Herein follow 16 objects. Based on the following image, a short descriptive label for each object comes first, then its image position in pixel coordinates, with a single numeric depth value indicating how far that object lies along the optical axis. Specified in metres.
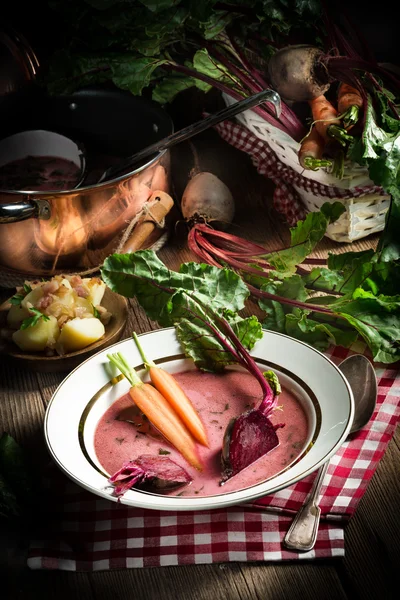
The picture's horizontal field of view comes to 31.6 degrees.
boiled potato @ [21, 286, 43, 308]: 1.49
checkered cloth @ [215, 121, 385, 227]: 1.82
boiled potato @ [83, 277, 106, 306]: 1.53
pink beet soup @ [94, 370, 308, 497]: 1.10
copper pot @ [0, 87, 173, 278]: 1.60
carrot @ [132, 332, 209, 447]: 1.19
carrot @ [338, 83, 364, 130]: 1.68
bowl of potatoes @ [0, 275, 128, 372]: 1.45
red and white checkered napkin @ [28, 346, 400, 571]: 1.08
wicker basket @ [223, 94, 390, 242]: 1.73
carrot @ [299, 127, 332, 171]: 1.67
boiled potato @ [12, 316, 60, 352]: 1.44
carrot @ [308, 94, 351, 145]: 1.67
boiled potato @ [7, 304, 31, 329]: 1.50
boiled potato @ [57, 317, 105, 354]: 1.44
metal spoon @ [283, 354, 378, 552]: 1.09
